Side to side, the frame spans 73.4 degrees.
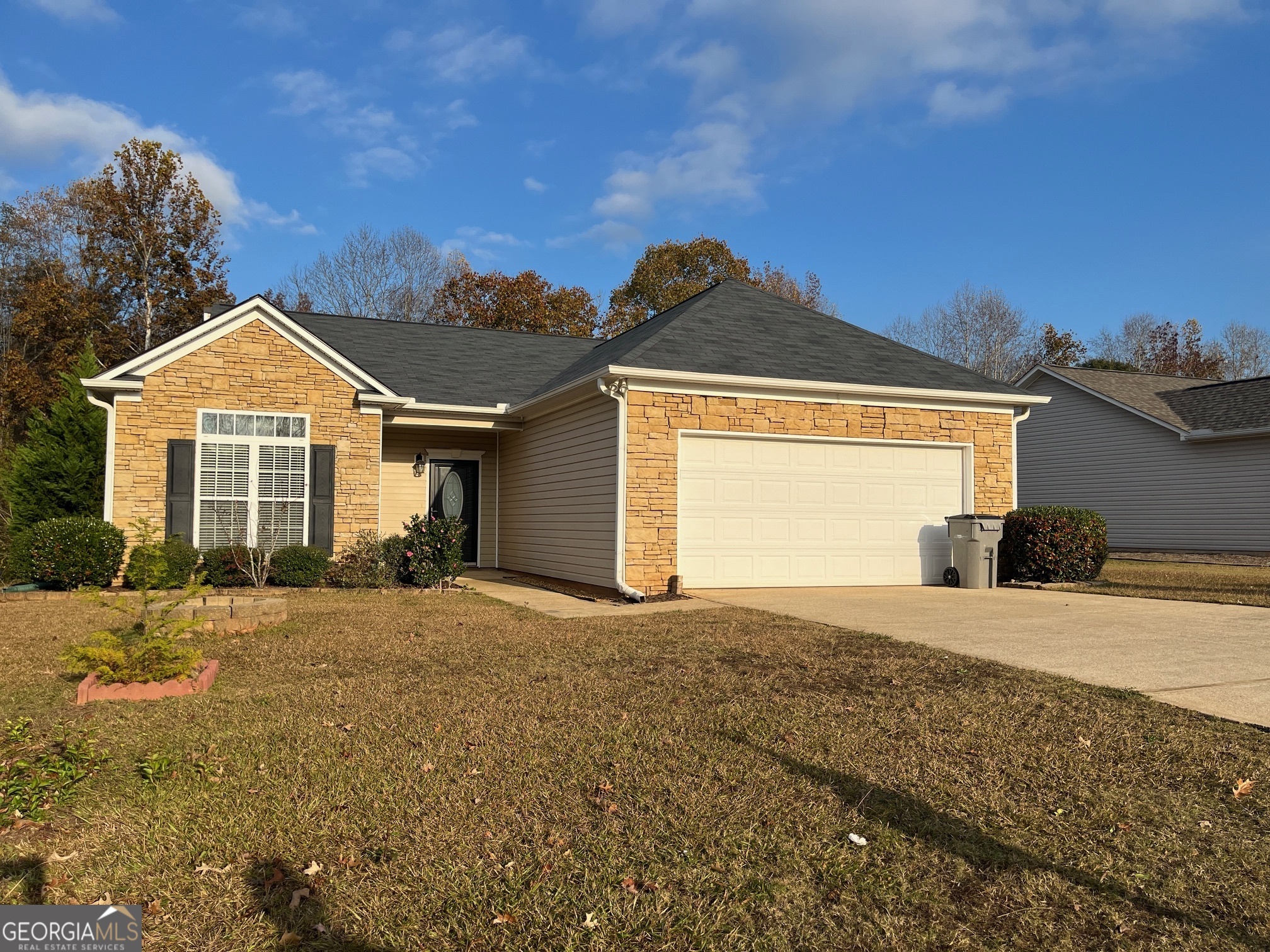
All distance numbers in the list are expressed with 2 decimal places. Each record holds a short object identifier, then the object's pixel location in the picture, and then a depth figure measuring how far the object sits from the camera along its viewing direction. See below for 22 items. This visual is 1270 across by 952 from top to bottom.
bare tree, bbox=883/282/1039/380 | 42.25
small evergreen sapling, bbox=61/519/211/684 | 5.61
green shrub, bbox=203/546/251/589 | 12.23
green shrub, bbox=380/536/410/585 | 12.80
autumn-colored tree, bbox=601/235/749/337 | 37.19
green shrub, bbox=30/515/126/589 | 11.56
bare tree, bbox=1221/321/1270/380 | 45.28
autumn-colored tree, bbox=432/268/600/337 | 33.84
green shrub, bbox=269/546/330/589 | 12.47
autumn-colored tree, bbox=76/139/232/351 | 27.77
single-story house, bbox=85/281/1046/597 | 11.95
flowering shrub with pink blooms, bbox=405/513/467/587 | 12.40
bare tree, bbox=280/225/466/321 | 35.69
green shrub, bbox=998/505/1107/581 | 13.59
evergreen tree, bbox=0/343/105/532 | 15.20
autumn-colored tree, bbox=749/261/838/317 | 41.25
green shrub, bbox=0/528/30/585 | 11.69
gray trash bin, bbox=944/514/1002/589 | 12.80
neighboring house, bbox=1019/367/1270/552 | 19.92
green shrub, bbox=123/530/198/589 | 11.05
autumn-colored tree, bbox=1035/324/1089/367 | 41.75
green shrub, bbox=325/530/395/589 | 12.68
